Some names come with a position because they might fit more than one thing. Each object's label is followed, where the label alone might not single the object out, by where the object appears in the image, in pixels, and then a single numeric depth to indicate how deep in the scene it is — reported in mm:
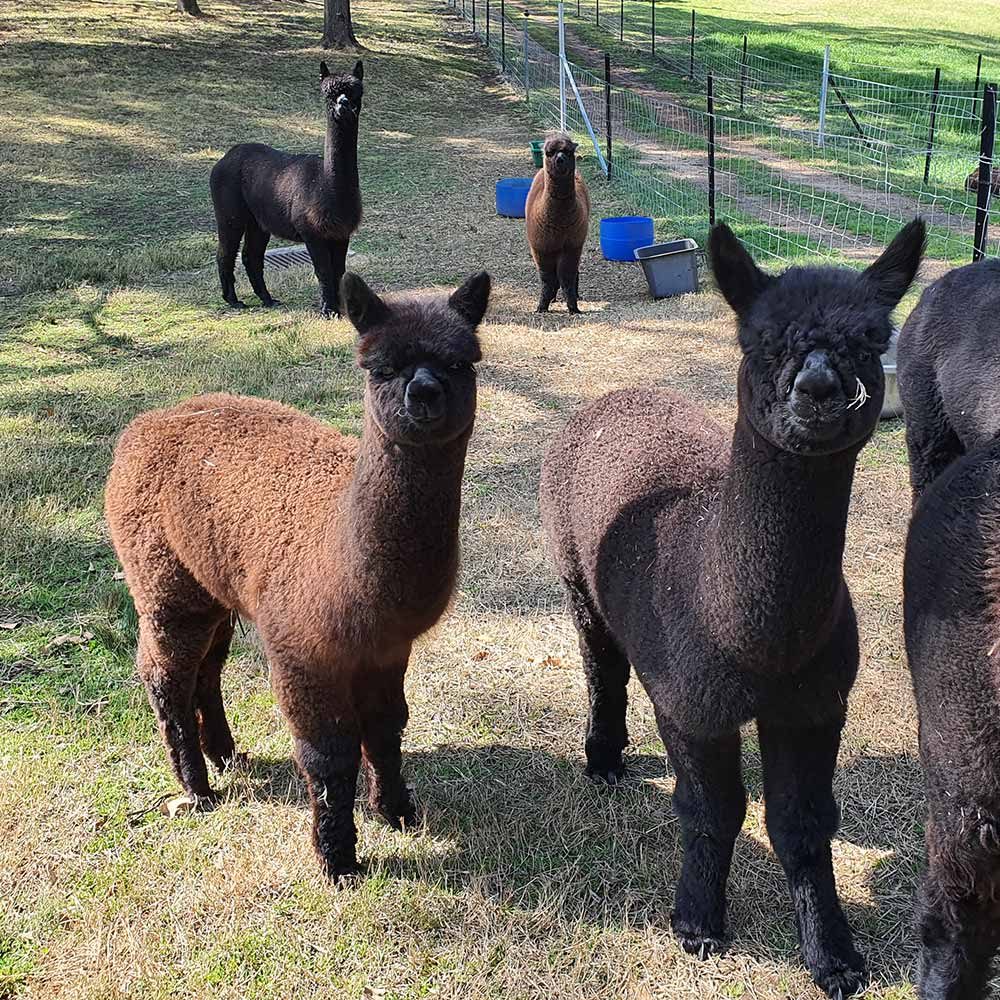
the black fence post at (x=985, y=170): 7570
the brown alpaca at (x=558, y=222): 9336
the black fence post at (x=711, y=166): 11023
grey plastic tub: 9812
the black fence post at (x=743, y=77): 21148
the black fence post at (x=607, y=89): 14727
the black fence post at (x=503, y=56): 25755
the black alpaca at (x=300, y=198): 9695
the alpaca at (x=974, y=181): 11148
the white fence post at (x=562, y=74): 15852
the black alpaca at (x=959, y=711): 2398
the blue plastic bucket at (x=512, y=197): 13492
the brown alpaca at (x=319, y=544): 3061
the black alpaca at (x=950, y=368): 4359
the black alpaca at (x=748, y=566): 2482
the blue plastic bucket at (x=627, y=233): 11266
